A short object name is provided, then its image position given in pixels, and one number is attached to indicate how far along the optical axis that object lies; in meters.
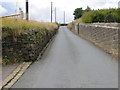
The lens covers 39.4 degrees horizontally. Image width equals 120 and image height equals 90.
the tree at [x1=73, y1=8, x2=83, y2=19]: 70.06
